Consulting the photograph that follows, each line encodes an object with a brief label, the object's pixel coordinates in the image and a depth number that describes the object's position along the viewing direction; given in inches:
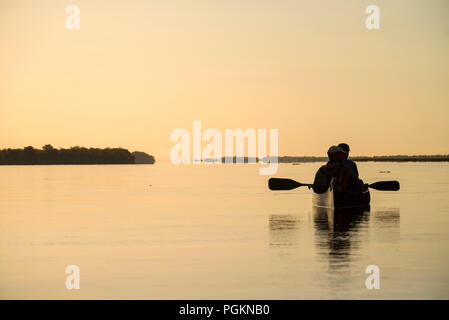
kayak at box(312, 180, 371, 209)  1074.1
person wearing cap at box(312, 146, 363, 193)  1035.3
